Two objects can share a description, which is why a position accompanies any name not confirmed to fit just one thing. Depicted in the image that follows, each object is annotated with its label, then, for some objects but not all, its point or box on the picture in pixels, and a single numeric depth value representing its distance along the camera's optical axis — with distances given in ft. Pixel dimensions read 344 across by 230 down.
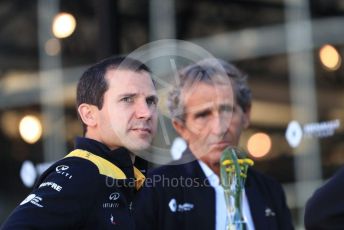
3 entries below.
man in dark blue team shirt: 18.38
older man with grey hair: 25.13
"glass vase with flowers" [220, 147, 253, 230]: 20.21
